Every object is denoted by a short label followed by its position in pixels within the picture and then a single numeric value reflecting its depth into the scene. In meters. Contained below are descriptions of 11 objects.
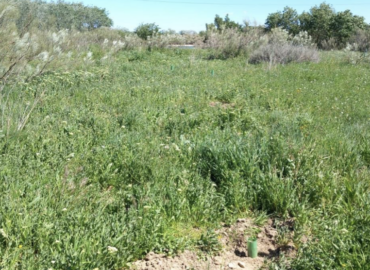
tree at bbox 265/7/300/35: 39.81
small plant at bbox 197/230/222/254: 3.07
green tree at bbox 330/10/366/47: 34.08
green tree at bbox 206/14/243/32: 51.39
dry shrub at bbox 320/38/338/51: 28.75
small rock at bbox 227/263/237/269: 2.91
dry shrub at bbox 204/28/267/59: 16.78
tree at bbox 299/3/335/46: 36.03
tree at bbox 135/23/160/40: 22.83
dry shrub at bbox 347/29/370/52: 25.46
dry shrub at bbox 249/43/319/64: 14.22
